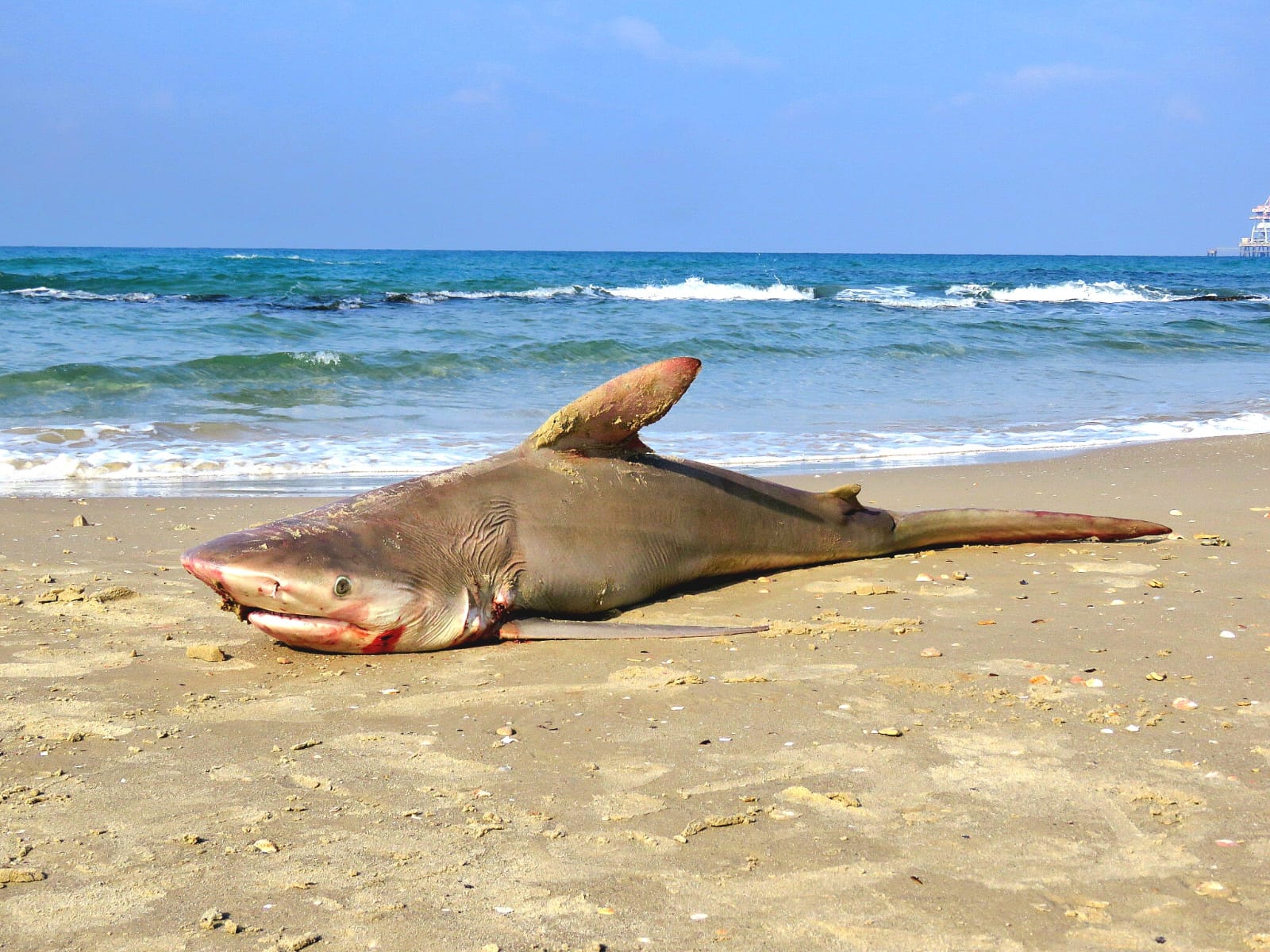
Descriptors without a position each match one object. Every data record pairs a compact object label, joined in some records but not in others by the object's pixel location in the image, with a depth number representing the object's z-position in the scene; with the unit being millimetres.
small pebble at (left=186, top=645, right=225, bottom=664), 4586
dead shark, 4551
